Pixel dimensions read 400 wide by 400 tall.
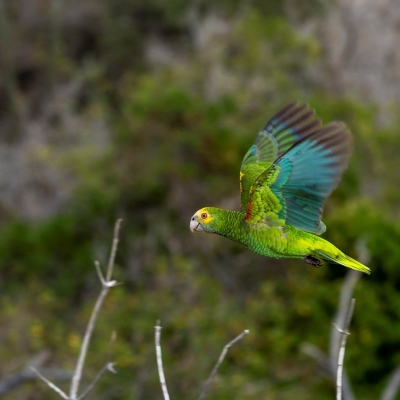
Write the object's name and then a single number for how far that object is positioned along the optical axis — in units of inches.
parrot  192.1
